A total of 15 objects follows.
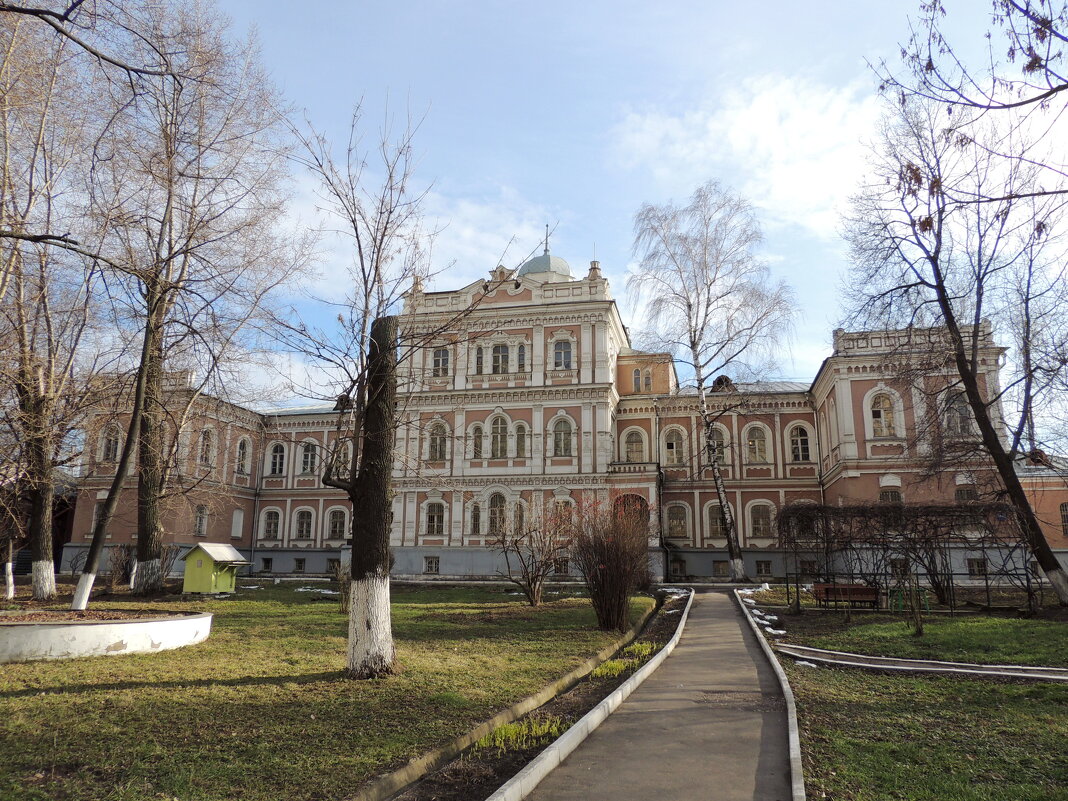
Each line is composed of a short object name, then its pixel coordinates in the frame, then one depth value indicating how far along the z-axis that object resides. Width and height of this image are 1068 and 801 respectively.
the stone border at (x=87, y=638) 8.45
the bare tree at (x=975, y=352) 15.53
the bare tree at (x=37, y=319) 9.64
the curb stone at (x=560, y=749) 4.42
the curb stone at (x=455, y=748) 4.57
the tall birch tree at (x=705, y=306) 27.78
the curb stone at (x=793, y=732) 4.49
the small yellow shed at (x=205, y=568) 18.25
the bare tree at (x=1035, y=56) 5.24
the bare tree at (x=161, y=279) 11.09
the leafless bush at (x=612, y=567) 12.72
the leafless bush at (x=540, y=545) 16.98
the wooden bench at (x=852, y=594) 15.62
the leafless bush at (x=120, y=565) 19.81
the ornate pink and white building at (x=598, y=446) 28.67
